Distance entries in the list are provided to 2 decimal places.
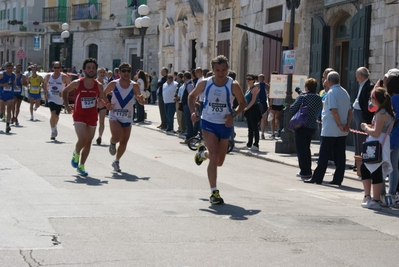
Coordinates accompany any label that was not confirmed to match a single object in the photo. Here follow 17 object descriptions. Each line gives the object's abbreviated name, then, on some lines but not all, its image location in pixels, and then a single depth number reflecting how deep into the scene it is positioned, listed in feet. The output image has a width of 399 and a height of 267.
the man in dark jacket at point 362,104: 44.62
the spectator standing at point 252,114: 62.03
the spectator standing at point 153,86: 139.13
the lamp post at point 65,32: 162.01
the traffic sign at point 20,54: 174.91
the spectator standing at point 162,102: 83.51
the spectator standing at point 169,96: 77.25
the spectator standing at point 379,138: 34.53
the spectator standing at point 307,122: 45.24
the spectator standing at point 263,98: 69.62
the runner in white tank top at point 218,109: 34.27
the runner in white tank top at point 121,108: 44.60
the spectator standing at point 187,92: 67.51
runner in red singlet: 42.70
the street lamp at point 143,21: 102.78
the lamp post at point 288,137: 60.08
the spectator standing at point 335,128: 42.73
